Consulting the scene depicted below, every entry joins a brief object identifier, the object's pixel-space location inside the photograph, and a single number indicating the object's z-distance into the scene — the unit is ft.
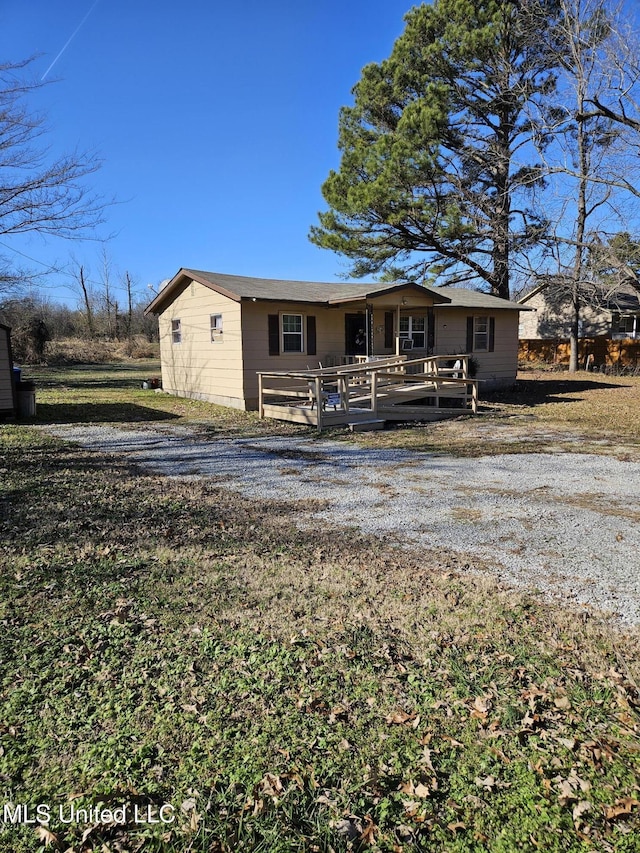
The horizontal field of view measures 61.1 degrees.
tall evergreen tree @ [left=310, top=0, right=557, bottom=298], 63.46
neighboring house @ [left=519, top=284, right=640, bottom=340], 94.99
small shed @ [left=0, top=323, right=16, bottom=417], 38.01
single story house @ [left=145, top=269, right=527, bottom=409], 44.93
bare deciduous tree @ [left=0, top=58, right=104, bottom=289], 50.85
